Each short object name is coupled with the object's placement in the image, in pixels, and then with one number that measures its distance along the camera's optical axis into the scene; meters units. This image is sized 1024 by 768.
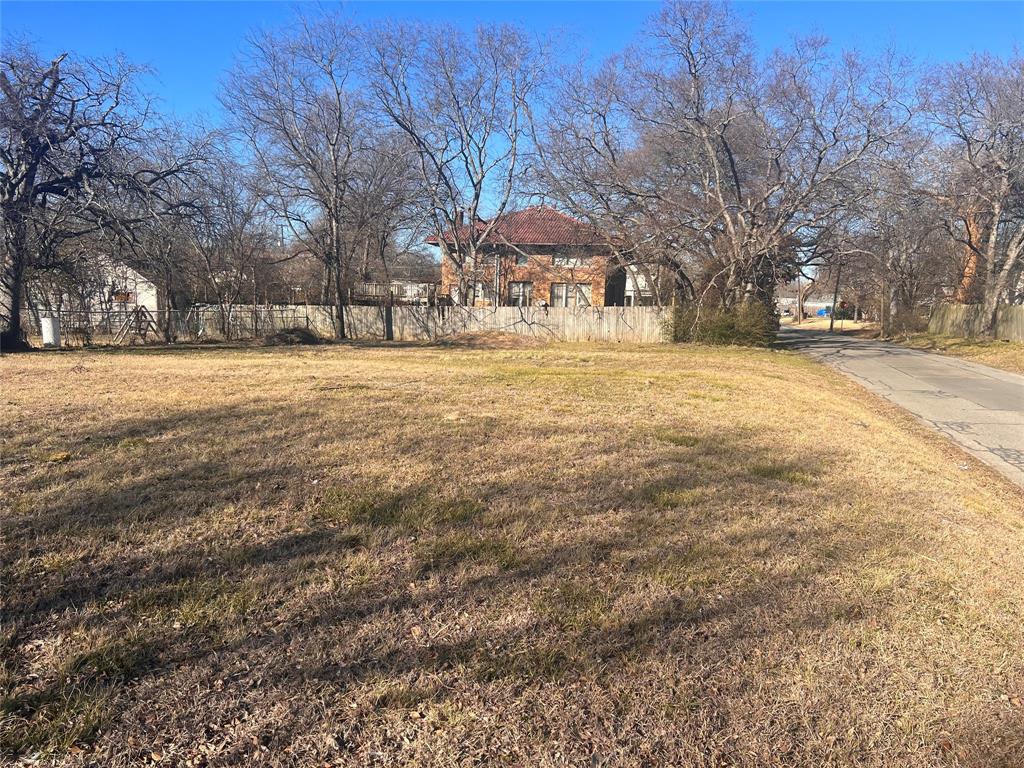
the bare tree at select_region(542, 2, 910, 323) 22.00
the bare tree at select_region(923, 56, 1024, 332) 22.83
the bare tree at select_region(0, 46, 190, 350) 15.78
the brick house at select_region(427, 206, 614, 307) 34.34
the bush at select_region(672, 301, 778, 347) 22.81
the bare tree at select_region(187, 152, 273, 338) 21.15
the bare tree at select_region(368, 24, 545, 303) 27.25
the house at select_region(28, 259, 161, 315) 22.38
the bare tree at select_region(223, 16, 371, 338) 24.91
